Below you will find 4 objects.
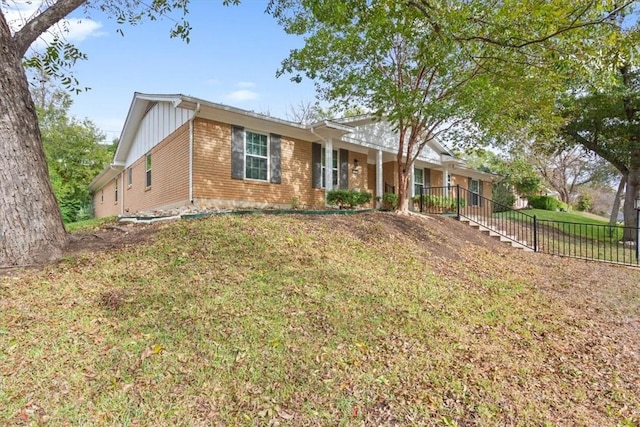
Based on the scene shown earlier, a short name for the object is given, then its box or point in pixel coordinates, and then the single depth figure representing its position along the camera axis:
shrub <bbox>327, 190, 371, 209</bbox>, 12.38
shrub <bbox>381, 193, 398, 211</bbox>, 14.55
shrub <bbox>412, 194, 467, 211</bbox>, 15.47
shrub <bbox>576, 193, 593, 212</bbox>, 32.23
